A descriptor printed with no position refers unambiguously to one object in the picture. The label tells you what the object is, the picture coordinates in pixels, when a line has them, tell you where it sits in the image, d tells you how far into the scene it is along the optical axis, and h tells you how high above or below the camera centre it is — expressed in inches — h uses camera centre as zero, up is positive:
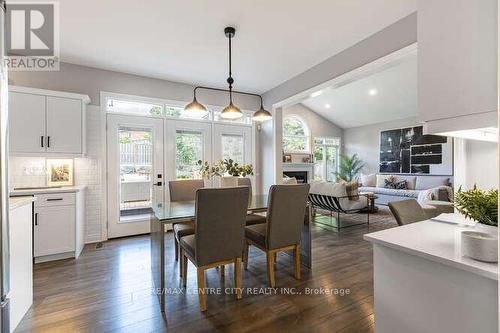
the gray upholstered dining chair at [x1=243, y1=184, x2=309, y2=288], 91.5 -23.6
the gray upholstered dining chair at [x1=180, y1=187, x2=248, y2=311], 76.4 -21.7
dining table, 81.5 -23.9
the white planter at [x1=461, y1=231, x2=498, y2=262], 35.8 -12.5
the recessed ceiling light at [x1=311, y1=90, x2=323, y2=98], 148.1 +46.1
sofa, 204.8 -24.0
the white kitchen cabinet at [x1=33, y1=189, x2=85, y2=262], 117.6 -30.7
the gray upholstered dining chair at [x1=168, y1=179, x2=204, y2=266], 130.0 -13.2
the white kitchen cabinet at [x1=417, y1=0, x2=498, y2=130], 32.1 +15.2
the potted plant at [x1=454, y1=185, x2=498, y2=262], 36.0 -9.4
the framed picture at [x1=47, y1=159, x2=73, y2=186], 138.7 -3.5
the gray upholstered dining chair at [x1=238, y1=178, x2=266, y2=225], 121.6 -27.7
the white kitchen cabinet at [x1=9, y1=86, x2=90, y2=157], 120.7 +23.7
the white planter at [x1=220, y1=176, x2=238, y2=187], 113.3 -7.3
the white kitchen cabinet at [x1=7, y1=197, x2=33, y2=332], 68.6 -28.6
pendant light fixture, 106.6 +25.7
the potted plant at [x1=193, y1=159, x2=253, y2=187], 109.8 -2.5
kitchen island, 35.9 -20.6
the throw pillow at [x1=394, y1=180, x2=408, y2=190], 270.2 -22.8
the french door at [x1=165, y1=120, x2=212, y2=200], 173.8 +14.4
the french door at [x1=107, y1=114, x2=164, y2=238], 157.1 -3.4
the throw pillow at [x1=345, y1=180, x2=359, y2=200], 175.0 -18.2
